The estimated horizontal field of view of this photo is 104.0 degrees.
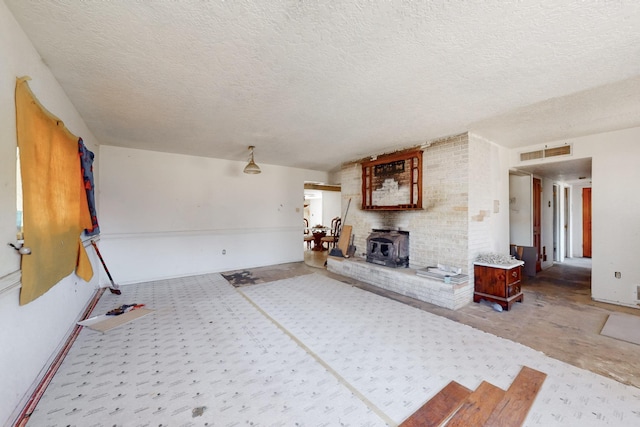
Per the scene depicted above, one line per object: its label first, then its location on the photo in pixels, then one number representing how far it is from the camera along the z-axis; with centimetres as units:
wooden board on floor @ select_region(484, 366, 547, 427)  161
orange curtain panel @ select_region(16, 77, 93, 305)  171
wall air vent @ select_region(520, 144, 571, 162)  413
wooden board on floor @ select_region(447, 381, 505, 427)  160
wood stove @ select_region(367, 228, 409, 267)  468
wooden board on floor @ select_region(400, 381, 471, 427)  159
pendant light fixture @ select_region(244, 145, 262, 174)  464
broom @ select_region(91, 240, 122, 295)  413
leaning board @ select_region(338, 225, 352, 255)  599
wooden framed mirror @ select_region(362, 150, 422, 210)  456
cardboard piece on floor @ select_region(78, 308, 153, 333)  293
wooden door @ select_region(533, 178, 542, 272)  563
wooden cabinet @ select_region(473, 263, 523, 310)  350
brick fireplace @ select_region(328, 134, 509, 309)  388
